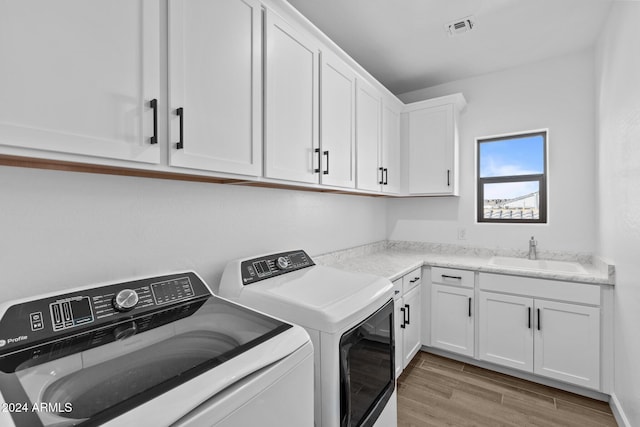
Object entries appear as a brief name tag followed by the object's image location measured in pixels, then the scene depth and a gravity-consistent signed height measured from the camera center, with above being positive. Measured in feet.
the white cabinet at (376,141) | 7.53 +2.07
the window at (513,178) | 9.07 +1.12
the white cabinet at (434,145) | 9.39 +2.22
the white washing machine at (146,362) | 1.95 -1.25
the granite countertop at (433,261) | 6.87 -1.39
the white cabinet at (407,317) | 7.12 -2.71
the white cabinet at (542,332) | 6.77 -2.91
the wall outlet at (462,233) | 9.98 -0.67
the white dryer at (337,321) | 3.80 -1.50
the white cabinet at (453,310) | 8.12 -2.74
